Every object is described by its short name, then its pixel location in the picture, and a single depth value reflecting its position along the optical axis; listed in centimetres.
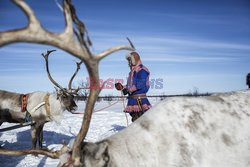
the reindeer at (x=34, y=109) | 618
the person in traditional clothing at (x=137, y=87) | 540
